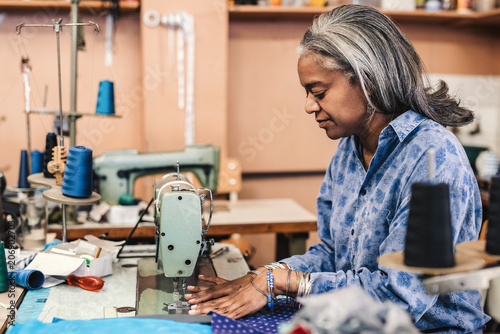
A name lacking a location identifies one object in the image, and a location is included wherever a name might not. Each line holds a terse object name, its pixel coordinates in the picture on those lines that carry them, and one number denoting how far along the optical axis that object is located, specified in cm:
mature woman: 134
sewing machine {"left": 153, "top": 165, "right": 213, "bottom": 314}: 151
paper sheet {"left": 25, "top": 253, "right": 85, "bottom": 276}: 162
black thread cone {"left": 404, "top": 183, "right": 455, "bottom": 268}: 84
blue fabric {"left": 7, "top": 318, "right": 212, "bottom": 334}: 122
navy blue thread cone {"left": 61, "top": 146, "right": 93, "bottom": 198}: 160
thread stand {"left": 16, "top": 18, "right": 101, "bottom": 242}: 158
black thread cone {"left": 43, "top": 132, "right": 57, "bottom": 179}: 195
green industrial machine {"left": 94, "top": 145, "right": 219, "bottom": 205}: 253
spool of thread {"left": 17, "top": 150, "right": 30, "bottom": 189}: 249
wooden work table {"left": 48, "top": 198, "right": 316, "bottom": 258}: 252
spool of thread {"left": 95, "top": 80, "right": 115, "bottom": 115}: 262
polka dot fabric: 124
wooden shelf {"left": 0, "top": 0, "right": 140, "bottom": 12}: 323
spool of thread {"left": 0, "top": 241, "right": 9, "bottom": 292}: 151
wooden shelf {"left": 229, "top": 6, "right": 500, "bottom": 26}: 346
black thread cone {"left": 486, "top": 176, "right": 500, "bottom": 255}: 88
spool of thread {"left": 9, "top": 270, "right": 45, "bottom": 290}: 155
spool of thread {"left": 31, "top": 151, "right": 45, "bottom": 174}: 235
